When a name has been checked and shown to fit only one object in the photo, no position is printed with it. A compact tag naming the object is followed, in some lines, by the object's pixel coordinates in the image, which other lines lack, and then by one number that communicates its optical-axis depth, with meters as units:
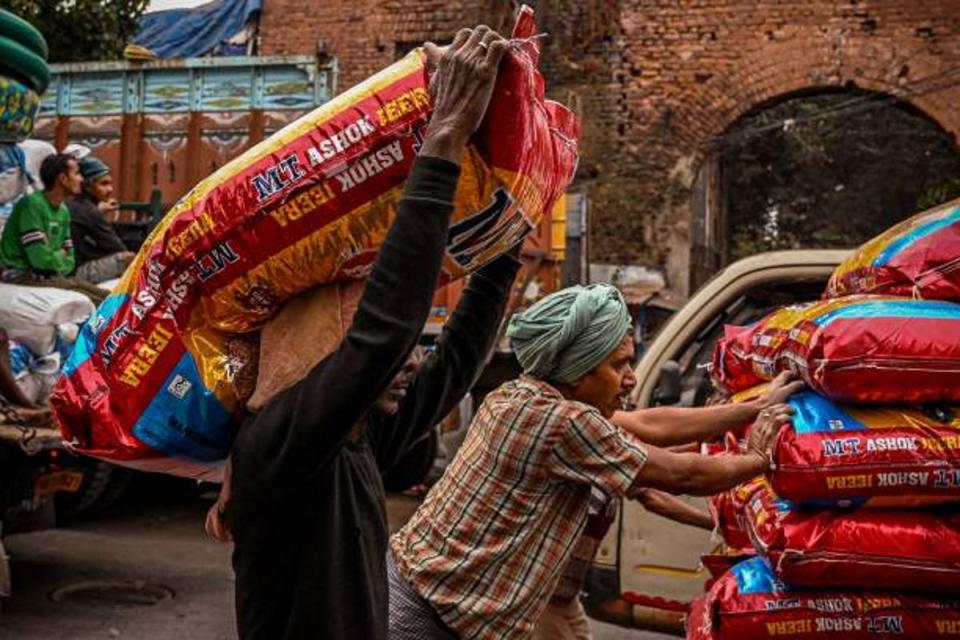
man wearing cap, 6.33
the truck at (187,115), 10.33
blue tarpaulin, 15.20
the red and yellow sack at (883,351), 2.49
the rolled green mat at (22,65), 3.73
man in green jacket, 5.00
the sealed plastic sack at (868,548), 2.52
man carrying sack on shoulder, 1.40
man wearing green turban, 2.15
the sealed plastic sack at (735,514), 2.95
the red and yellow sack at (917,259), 2.63
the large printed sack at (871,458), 2.51
